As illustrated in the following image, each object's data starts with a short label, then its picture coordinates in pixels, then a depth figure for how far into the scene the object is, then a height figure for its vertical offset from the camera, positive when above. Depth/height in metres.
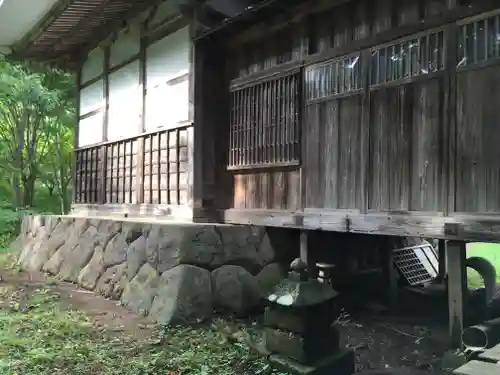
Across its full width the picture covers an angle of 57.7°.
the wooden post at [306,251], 7.15 -0.77
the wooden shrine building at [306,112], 5.03 +1.34
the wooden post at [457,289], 5.12 -0.99
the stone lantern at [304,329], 4.54 -1.30
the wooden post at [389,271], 8.29 -1.31
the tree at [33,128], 15.21 +2.96
